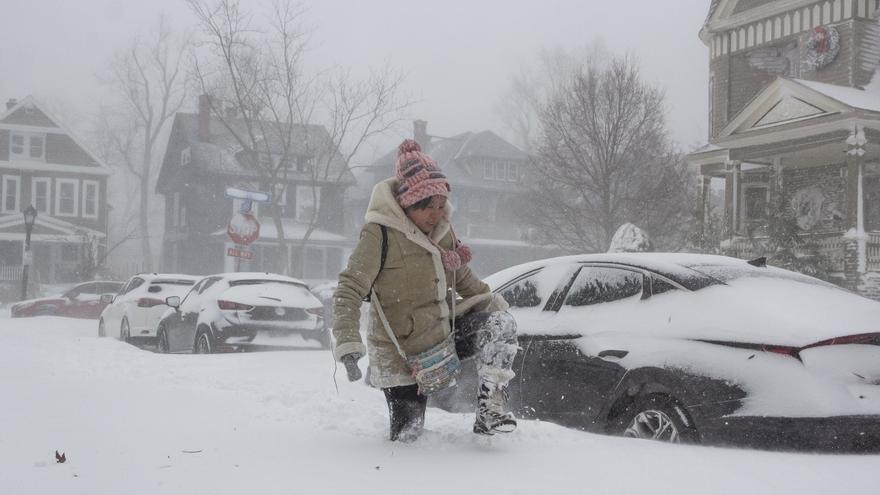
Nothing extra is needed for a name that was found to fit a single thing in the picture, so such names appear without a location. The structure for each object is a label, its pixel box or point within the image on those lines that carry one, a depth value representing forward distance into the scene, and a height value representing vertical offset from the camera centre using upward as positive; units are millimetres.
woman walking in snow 4020 -138
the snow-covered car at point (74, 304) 23875 -1508
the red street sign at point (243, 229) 16500 +588
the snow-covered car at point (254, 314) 10953 -761
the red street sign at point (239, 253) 16766 +87
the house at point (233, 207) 41625 +2638
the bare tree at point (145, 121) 58250 +10031
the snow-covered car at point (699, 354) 4195 -481
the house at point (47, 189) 41000 +3346
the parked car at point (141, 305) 14609 -918
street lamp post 27500 +787
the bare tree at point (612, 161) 23203 +3082
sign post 16547 +597
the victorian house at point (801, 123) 17109 +3260
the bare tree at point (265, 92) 30641 +6436
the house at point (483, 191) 49562 +4514
